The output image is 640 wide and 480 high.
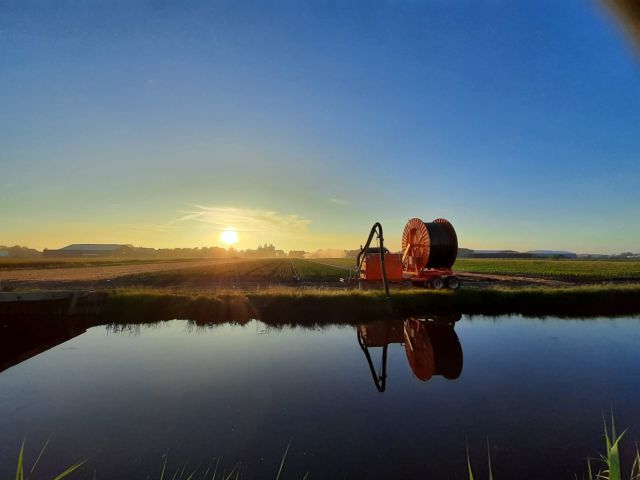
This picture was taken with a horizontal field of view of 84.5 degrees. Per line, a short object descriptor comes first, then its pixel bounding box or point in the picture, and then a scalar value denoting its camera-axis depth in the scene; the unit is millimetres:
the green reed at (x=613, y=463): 1794
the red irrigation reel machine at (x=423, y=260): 19938
